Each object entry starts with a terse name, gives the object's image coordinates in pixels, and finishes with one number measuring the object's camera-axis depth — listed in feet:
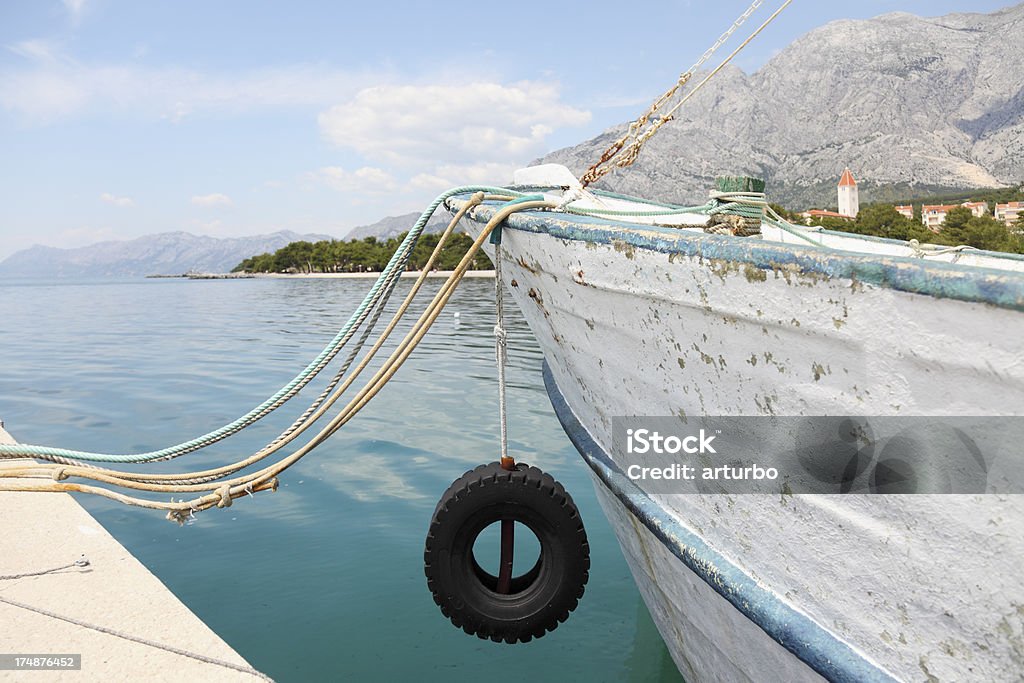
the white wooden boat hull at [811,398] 4.75
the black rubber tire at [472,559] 8.77
